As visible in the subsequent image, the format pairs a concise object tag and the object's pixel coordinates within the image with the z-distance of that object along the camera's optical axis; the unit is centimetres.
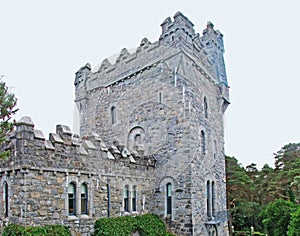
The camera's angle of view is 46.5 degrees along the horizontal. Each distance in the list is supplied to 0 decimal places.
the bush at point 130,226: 1276
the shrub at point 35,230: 1000
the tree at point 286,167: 3356
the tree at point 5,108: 892
